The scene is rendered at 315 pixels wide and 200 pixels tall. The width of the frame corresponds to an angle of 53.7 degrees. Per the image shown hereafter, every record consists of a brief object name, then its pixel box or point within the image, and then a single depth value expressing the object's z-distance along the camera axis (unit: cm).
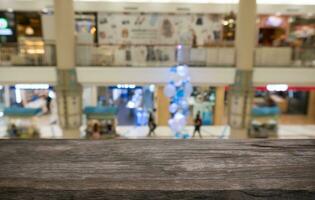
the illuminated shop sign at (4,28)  1700
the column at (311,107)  1931
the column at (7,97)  1683
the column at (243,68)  1189
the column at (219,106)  1720
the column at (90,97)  1681
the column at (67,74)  1177
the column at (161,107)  1692
